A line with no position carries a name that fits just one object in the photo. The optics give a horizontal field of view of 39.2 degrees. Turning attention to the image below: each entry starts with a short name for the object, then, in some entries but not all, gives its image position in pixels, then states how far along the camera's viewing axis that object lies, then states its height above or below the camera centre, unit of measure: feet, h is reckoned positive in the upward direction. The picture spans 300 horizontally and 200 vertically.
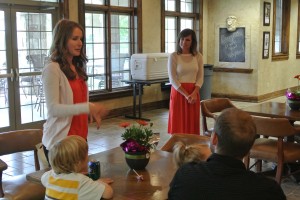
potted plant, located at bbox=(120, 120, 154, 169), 7.68 -1.48
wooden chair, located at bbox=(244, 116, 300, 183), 11.44 -2.50
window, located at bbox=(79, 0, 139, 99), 24.54 +1.38
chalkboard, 31.86 +1.39
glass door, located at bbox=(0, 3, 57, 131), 20.56 +0.13
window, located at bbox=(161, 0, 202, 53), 29.89 +3.37
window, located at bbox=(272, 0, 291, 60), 35.68 +3.05
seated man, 4.93 -1.32
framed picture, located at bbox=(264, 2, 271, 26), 31.45 +3.80
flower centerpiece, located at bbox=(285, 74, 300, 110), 13.92 -1.20
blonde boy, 6.24 -1.68
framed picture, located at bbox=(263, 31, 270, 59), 31.86 +1.53
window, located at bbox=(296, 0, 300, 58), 38.46 +1.70
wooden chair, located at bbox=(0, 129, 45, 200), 8.95 -2.15
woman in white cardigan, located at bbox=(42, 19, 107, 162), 7.90 -0.50
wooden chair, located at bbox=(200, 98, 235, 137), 14.44 -1.53
